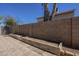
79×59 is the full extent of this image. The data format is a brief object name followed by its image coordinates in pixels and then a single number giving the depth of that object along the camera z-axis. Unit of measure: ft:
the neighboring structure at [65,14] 17.46
